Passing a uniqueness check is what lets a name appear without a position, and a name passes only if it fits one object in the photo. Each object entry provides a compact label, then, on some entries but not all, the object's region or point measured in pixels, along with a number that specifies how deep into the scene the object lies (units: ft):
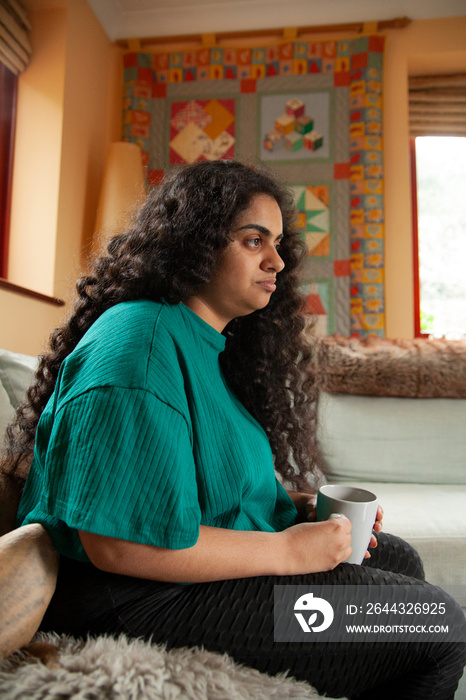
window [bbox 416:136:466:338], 10.11
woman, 2.07
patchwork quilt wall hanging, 9.51
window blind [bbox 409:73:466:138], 10.11
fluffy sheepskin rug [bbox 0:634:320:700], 1.81
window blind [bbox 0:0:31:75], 7.62
